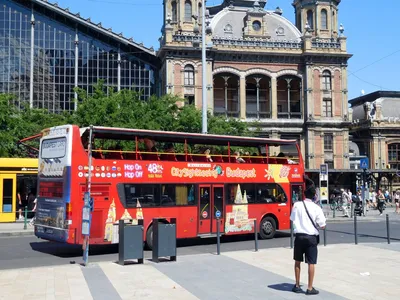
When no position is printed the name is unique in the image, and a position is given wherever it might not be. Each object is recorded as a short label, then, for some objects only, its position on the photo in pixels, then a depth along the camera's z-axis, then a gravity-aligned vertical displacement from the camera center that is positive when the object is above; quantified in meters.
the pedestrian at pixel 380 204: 35.66 -1.65
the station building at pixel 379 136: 65.69 +5.93
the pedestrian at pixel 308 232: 9.47 -0.95
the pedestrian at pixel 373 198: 46.28 -1.57
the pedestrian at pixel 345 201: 32.64 -1.38
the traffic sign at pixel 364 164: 32.21 +1.07
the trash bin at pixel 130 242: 13.09 -1.56
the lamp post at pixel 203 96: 26.77 +4.60
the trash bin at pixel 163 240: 13.45 -1.56
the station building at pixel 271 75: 51.47 +11.04
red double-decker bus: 15.17 -0.04
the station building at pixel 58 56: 51.28 +13.25
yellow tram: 26.59 +0.18
